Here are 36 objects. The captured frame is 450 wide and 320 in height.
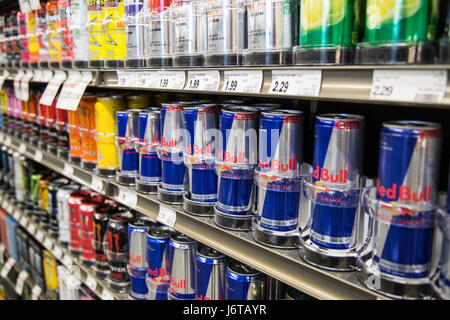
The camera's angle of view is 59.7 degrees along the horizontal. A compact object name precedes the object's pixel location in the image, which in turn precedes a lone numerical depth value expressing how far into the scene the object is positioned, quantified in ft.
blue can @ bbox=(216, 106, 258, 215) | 3.61
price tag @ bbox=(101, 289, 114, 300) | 5.71
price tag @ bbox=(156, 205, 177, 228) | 4.41
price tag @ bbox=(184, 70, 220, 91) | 3.69
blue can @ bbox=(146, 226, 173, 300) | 4.80
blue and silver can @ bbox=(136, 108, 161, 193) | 4.77
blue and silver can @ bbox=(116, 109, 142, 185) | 5.09
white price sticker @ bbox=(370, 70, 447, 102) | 2.19
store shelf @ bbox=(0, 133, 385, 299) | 2.88
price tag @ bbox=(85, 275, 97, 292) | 6.18
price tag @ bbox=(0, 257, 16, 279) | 10.35
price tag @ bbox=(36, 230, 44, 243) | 8.10
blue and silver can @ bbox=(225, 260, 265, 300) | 3.74
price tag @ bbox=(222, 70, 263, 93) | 3.32
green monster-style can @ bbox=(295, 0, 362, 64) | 2.76
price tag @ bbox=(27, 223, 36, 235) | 8.50
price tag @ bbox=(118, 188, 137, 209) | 5.07
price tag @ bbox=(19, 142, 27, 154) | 8.32
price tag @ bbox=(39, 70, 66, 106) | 6.18
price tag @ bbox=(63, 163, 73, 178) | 6.47
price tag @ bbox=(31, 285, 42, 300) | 8.63
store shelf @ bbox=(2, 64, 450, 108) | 2.26
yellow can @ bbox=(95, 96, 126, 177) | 5.53
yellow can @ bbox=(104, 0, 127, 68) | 4.99
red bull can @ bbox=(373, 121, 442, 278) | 2.46
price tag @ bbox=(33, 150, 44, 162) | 7.58
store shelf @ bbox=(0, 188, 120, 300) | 5.99
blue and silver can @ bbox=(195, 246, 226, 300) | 4.07
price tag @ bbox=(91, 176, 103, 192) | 5.66
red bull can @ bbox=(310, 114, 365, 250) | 2.88
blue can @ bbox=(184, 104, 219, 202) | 4.04
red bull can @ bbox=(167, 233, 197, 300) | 4.46
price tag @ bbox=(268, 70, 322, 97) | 2.85
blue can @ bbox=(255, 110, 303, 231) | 3.28
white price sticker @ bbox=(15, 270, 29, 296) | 9.51
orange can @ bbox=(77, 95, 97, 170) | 6.01
